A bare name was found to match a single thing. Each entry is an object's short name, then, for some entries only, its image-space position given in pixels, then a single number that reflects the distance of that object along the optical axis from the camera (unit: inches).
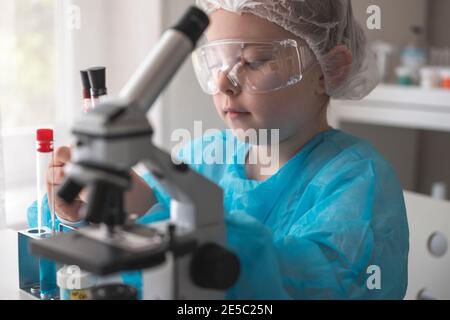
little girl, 33.0
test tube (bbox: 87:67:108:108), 33.8
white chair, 54.7
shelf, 94.8
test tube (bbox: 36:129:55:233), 36.3
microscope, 22.9
